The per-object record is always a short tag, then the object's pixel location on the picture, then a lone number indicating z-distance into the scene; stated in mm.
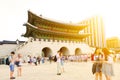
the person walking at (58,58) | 5857
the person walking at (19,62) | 5622
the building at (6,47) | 18885
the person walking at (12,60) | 4783
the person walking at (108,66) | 3083
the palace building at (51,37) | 17791
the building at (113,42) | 48741
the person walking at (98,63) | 3330
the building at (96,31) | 41111
